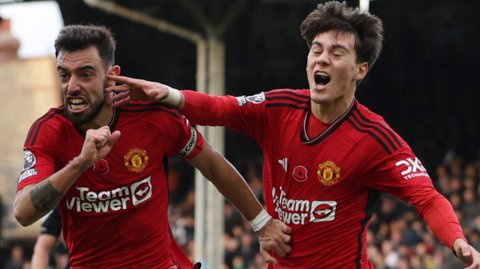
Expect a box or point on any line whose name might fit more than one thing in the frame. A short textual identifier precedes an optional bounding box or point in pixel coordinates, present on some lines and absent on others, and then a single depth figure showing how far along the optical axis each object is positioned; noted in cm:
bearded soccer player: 862
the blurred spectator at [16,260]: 2959
